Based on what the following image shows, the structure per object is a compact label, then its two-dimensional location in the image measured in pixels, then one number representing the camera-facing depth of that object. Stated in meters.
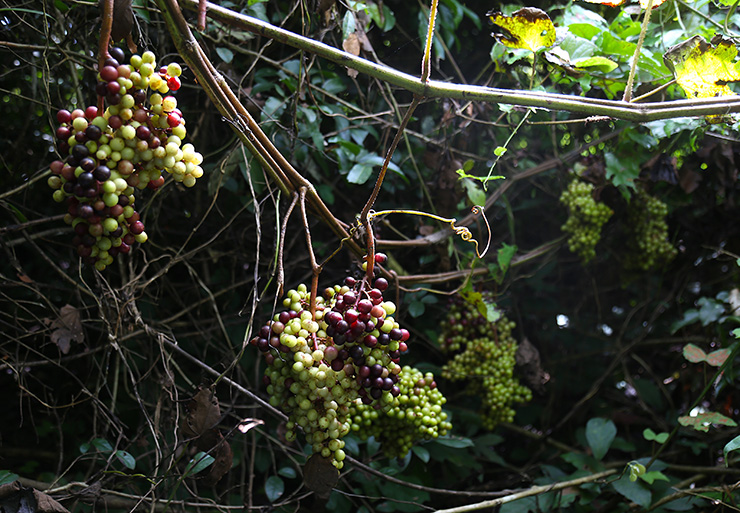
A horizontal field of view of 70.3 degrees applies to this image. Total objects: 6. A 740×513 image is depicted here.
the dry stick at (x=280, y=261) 0.83
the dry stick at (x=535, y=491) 1.28
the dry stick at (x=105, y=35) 0.71
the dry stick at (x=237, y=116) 0.79
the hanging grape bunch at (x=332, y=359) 0.82
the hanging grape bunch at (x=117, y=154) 0.70
